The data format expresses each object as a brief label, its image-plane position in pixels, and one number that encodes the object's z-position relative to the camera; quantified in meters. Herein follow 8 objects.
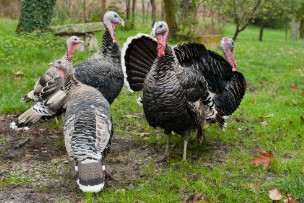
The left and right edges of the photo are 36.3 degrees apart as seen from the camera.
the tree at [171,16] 13.31
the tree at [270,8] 14.35
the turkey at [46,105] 5.02
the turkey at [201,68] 5.22
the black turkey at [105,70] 5.55
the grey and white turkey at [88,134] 3.76
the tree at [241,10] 12.41
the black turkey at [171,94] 4.60
